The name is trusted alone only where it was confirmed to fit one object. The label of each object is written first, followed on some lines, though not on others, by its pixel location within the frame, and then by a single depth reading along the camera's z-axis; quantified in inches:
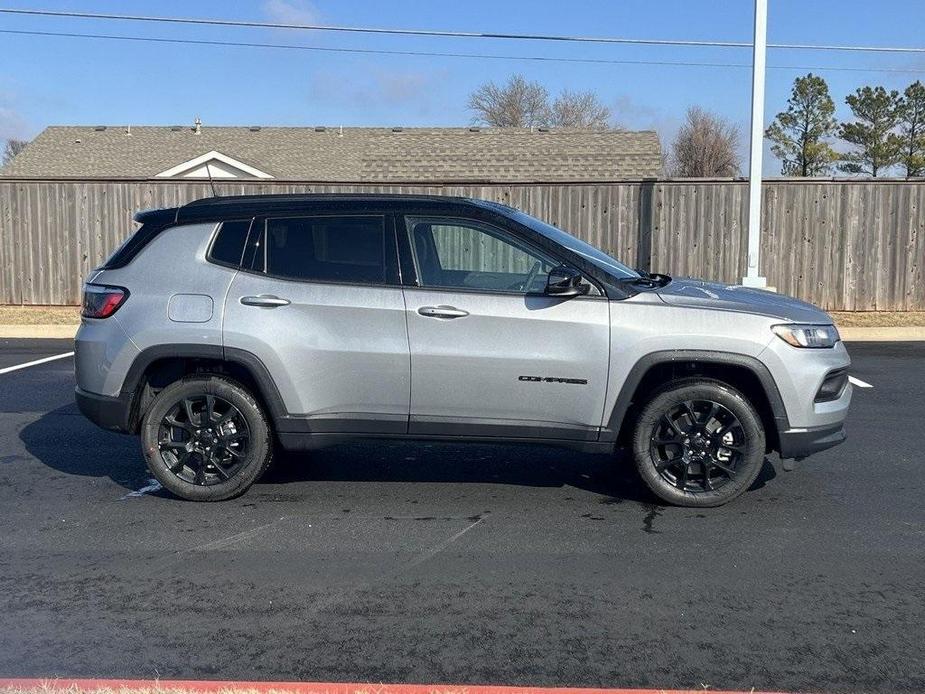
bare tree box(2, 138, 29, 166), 2737.2
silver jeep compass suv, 220.8
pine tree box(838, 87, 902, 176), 1792.6
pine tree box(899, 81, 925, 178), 1761.8
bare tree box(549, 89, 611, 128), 2142.0
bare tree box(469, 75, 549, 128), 2113.7
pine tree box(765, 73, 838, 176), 1841.8
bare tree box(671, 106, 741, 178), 2041.1
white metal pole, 549.3
